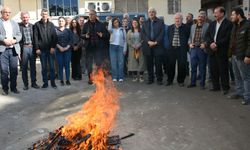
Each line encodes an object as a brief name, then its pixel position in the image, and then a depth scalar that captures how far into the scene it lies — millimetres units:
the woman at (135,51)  8059
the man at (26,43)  7172
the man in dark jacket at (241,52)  5572
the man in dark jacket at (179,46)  7388
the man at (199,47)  7072
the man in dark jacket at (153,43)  7576
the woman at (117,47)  8198
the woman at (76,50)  8353
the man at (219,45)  6401
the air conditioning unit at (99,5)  17272
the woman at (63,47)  7793
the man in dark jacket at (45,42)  7321
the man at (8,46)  6722
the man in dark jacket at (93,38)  7832
